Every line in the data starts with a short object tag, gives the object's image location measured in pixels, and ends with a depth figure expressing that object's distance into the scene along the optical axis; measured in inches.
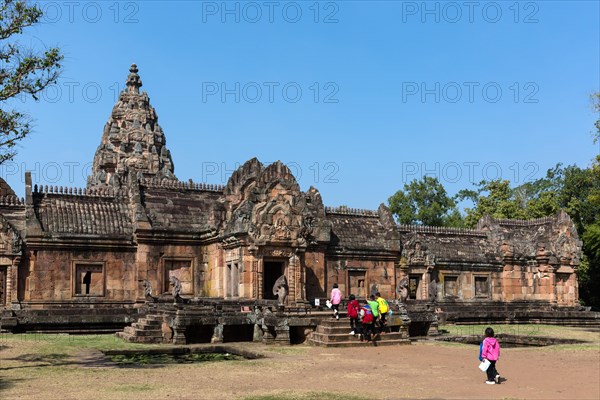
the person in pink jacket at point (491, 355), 528.1
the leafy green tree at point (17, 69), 608.7
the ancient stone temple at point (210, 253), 1026.1
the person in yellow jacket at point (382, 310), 836.0
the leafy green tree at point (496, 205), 2063.2
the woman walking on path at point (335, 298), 898.1
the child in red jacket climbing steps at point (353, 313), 831.7
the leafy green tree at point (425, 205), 2587.4
